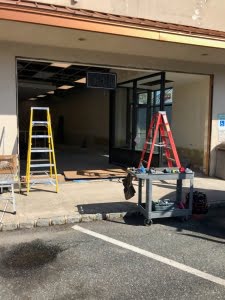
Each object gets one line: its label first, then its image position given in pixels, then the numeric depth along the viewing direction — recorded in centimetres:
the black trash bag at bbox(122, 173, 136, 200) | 582
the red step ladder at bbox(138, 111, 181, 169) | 612
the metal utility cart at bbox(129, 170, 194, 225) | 544
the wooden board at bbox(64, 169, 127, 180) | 886
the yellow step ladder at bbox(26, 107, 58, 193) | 720
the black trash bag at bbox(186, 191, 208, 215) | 598
